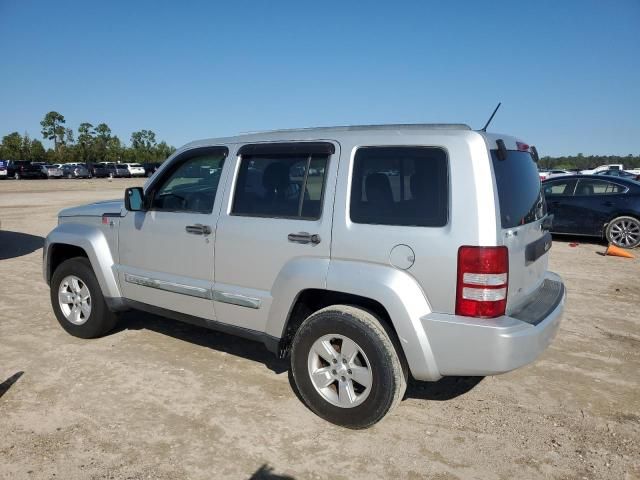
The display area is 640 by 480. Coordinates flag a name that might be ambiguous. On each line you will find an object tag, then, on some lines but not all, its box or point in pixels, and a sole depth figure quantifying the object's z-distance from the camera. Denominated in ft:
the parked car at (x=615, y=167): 132.26
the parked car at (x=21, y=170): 149.40
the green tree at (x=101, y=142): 263.70
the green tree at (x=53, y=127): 275.80
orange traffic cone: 30.73
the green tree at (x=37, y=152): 240.38
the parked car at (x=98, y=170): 173.58
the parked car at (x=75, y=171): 165.78
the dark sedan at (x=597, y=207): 33.47
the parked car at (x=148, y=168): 188.94
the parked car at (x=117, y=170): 178.67
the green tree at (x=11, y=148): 229.66
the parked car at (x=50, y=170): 158.23
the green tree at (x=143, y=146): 280.51
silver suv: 9.55
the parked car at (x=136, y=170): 187.29
